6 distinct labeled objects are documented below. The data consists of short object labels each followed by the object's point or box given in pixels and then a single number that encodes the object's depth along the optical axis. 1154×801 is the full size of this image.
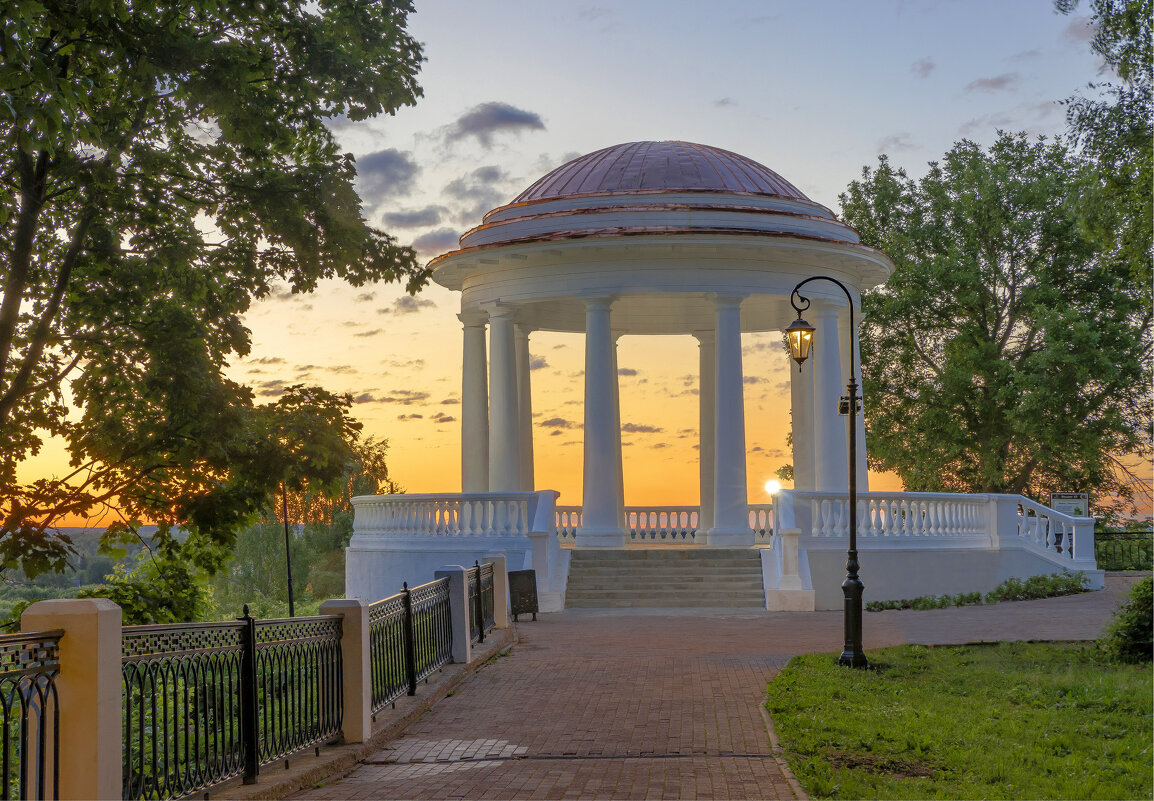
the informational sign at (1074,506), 33.28
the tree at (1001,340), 40.16
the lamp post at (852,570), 16.50
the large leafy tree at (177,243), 14.17
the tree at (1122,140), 20.22
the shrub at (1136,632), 15.81
